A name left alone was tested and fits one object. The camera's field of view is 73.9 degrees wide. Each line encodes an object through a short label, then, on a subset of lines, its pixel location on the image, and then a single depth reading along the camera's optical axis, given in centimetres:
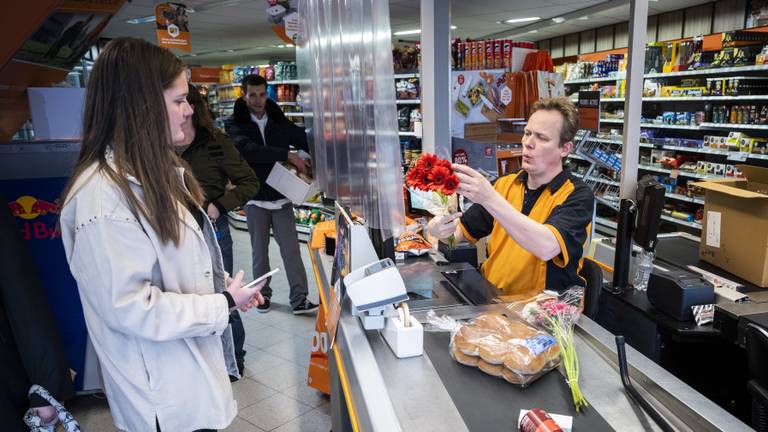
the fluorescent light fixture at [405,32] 1032
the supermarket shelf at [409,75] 570
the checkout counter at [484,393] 115
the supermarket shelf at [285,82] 797
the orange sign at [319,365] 289
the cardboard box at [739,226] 217
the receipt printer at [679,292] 199
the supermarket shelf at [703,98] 539
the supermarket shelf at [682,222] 624
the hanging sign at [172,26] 612
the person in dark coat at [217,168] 319
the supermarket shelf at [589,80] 739
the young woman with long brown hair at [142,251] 129
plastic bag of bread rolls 127
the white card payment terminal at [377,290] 143
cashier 180
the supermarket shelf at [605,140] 707
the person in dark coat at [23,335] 158
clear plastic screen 147
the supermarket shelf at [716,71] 532
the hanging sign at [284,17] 521
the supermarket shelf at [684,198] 618
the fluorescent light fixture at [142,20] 846
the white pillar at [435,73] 286
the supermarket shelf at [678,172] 620
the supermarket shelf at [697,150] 583
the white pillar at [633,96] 250
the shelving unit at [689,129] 558
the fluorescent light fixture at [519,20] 916
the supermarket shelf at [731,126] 535
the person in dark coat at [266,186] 447
